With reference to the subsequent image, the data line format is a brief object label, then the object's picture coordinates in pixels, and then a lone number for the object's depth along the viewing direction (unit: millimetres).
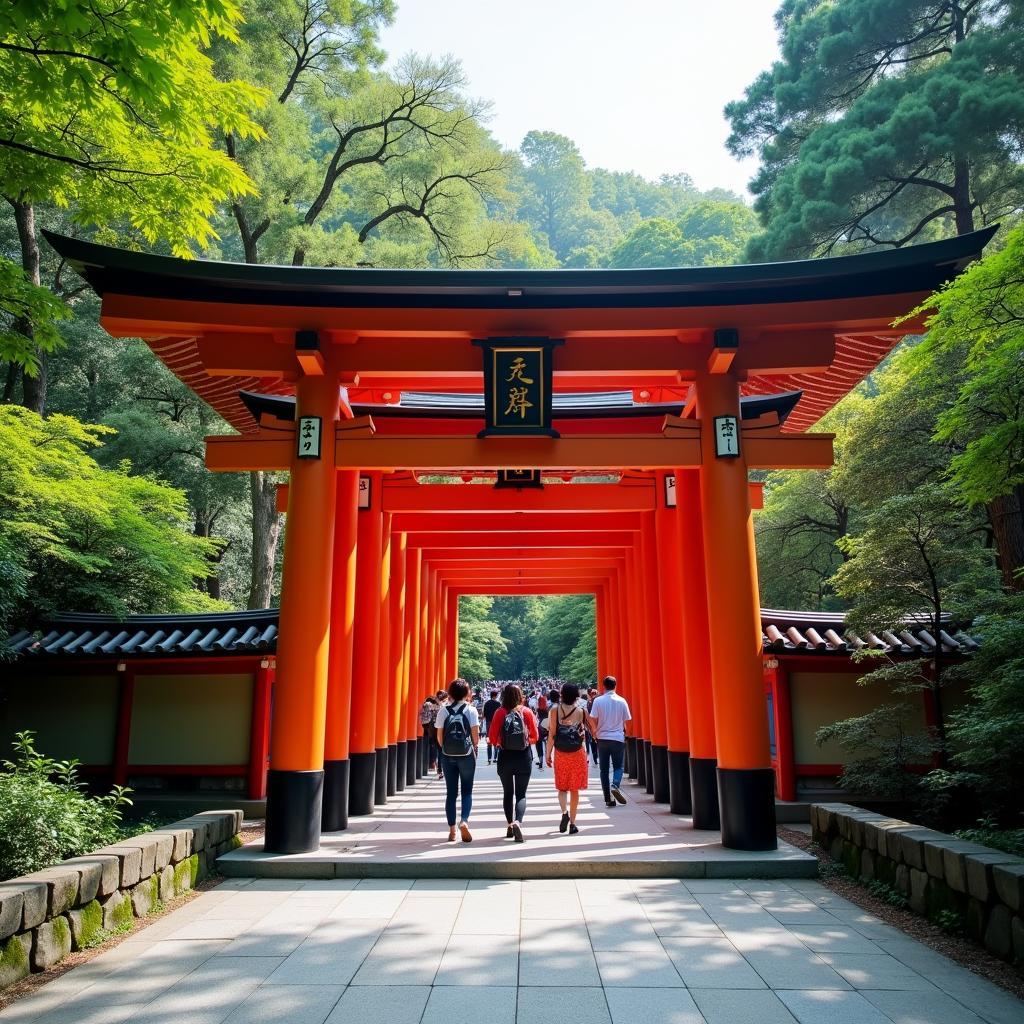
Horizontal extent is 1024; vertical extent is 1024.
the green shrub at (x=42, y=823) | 4973
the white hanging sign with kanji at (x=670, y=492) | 10070
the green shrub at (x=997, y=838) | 5365
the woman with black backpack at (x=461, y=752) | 7633
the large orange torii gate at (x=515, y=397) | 7086
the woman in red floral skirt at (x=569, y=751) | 8008
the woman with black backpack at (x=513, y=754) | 7758
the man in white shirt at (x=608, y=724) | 9522
